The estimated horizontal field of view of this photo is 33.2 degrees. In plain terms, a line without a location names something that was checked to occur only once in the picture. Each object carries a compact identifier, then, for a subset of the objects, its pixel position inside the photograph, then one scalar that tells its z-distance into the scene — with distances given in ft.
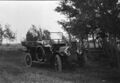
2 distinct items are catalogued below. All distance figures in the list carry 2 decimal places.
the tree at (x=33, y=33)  61.92
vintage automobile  29.89
